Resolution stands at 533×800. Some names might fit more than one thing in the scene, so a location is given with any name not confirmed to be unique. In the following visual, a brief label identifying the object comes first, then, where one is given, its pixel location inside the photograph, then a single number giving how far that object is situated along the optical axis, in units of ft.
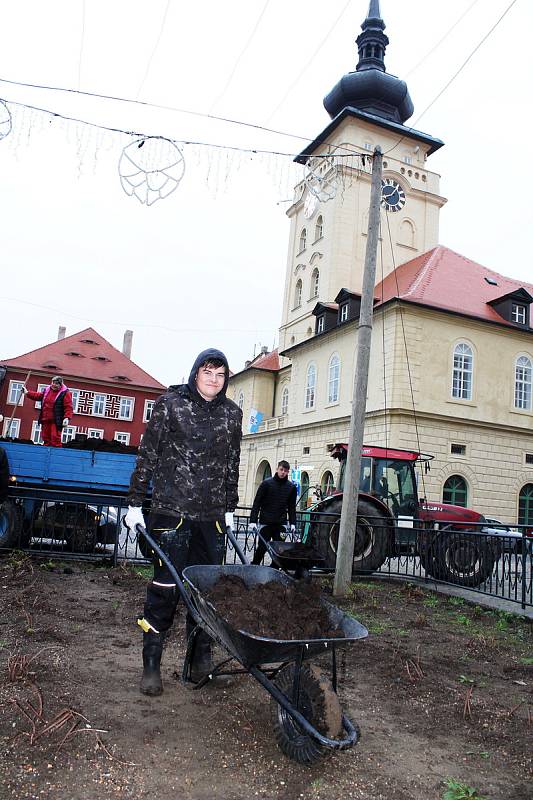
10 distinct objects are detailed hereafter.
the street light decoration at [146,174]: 25.43
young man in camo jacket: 13.79
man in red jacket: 33.83
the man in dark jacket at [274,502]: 33.14
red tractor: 29.89
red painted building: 148.97
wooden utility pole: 28.02
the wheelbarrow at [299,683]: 9.45
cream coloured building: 86.63
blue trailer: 31.37
